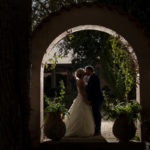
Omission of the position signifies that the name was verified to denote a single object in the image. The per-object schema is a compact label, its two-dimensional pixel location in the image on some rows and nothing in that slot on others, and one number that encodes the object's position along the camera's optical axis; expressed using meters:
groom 6.56
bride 6.52
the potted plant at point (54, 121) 5.54
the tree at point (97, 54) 6.19
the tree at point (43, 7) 8.29
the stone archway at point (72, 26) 5.43
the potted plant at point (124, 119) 5.40
